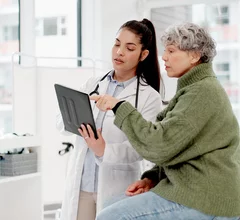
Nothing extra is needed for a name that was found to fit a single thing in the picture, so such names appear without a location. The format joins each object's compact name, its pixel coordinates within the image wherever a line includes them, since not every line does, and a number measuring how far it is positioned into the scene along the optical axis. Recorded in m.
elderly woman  2.48
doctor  3.00
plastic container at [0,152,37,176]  3.90
